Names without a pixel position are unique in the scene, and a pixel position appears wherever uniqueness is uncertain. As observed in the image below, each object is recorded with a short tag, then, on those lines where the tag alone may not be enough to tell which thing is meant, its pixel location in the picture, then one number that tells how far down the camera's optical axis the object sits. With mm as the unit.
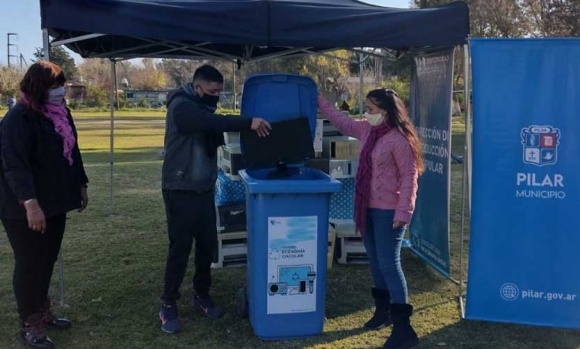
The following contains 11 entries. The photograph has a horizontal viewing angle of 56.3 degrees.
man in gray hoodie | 3521
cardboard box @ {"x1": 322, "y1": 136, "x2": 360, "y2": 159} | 5234
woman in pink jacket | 3408
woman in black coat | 3164
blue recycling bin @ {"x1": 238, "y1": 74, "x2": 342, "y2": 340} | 3562
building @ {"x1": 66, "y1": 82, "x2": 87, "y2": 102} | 55044
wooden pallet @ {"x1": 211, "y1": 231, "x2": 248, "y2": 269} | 5227
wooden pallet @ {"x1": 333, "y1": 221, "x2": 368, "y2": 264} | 5379
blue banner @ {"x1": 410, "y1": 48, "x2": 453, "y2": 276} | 4652
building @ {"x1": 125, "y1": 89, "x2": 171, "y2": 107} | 65562
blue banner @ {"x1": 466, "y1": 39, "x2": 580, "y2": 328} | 3629
